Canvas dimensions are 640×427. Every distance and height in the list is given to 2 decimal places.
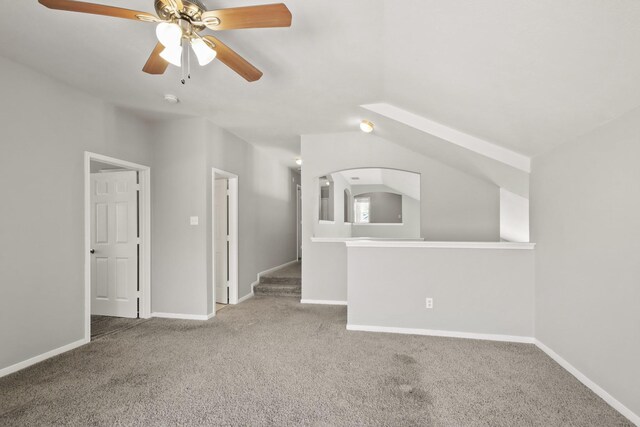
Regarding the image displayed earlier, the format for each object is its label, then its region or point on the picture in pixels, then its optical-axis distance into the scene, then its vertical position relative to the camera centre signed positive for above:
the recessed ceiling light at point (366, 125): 4.00 +1.13
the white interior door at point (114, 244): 4.07 -0.37
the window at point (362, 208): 9.80 +0.20
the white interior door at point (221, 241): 4.84 -0.40
